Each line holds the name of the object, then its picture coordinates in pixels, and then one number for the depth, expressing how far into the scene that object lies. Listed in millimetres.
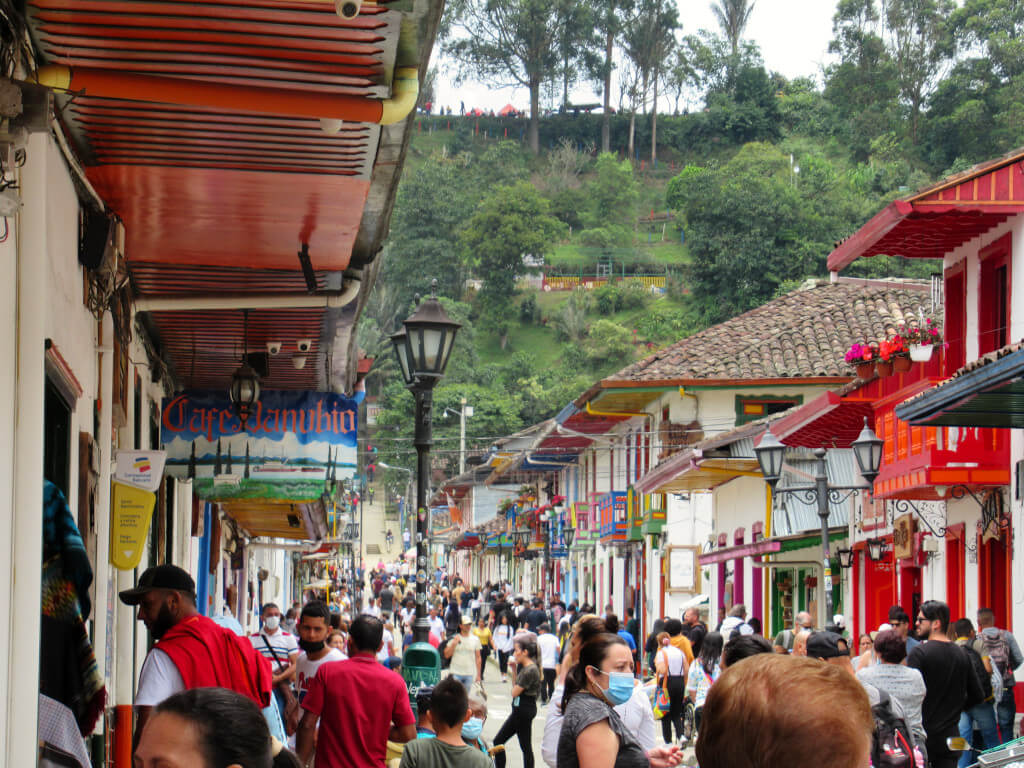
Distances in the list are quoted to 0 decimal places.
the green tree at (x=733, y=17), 141875
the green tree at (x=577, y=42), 142375
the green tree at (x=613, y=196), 132250
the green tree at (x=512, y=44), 142875
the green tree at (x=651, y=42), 141750
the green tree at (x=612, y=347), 94875
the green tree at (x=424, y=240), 112875
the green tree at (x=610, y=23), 142875
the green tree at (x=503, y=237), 113312
